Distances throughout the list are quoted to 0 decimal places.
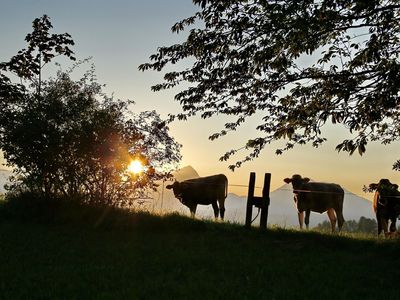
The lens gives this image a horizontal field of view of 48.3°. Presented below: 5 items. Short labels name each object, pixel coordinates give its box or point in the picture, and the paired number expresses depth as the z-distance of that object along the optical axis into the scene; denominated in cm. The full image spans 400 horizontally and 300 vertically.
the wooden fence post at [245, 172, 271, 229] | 1447
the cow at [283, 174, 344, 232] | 1908
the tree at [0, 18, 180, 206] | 1602
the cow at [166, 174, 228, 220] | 2208
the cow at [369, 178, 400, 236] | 1513
